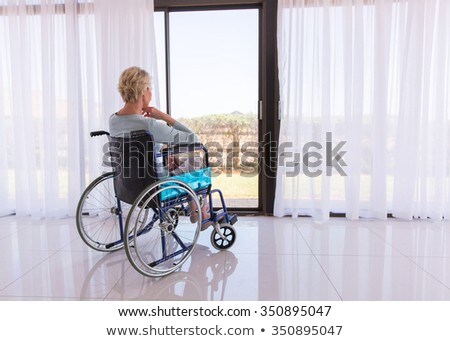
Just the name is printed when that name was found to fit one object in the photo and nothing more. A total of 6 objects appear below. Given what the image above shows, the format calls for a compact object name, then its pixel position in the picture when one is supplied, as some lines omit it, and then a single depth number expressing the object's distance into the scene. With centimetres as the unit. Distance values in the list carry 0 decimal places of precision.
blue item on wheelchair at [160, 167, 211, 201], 217
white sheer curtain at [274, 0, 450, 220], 305
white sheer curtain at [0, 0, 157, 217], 319
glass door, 346
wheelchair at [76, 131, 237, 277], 204
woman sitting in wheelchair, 213
